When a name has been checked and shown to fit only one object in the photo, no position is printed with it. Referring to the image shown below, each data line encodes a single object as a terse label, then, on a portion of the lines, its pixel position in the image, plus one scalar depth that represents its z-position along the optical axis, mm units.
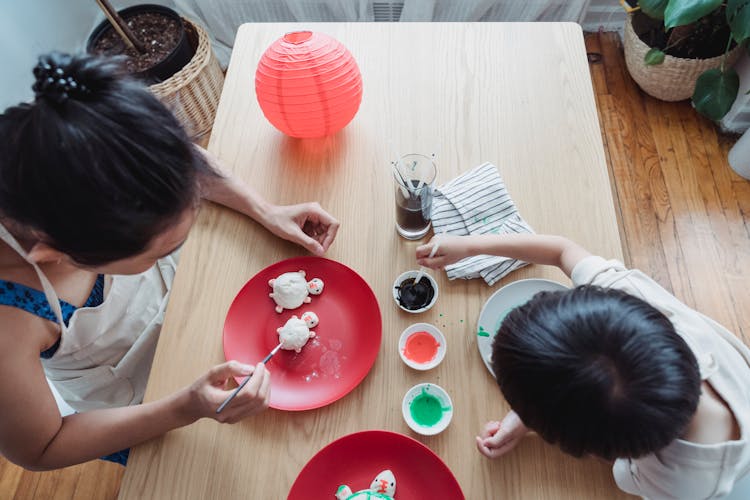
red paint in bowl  891
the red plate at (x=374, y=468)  785
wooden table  811
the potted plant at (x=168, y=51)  1765
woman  623
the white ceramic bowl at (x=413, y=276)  925
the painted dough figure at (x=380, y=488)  791
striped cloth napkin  1017
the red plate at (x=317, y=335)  875
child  635
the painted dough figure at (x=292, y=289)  943
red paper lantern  950
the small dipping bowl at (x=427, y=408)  831
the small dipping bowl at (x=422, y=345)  884
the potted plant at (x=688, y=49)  1588
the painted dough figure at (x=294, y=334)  908
